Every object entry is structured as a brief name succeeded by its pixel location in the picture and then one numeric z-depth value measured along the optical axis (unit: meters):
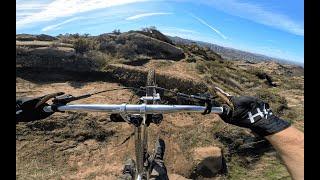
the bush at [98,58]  4.97
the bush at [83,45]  5.57
